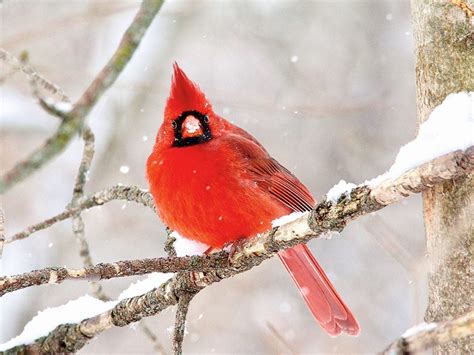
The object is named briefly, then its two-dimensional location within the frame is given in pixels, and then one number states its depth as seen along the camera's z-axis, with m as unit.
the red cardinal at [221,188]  6.29
